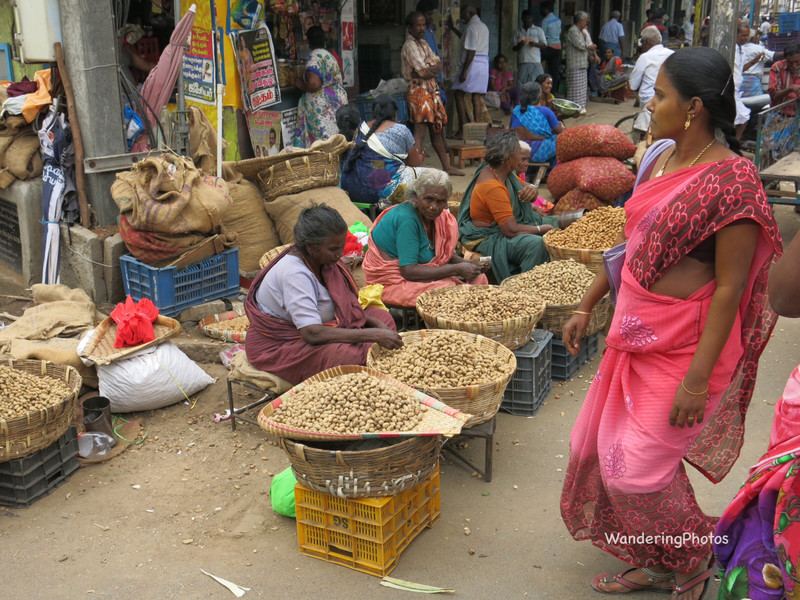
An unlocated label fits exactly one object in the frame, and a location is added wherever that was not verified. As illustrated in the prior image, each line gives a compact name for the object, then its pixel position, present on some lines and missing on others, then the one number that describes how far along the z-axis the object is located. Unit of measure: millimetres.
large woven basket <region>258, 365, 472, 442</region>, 2969
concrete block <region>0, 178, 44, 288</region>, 5859
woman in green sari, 5598
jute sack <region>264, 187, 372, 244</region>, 6141
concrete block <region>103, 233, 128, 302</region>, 5406
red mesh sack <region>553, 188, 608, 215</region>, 6871
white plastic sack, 4379
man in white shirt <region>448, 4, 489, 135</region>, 11539
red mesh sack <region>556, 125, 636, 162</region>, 6922
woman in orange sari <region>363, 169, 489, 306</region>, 4793
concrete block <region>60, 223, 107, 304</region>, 5465
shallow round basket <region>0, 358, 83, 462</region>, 3459
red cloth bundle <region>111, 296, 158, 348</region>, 4477
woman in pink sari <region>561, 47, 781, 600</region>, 2342
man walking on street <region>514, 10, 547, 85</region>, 13633
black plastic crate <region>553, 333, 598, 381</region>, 4875
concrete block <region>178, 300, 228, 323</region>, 5375
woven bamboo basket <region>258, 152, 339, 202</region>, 6242
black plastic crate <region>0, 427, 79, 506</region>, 3596
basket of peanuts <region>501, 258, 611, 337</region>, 4828
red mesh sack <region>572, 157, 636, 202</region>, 6715
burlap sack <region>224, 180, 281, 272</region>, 6098
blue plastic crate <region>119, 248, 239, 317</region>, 5184
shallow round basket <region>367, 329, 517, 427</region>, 3501
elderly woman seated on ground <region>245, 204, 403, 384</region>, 3783
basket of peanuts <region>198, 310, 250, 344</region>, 5098
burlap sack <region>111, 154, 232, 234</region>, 5070
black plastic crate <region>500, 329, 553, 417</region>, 4383
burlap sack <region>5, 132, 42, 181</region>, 5805
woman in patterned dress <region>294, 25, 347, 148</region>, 8156
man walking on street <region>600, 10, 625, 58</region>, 17859
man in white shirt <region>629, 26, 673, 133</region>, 9055
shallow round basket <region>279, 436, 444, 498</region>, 2902
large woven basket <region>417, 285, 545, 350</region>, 4262
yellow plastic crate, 3014
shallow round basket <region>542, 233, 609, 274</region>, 5395
